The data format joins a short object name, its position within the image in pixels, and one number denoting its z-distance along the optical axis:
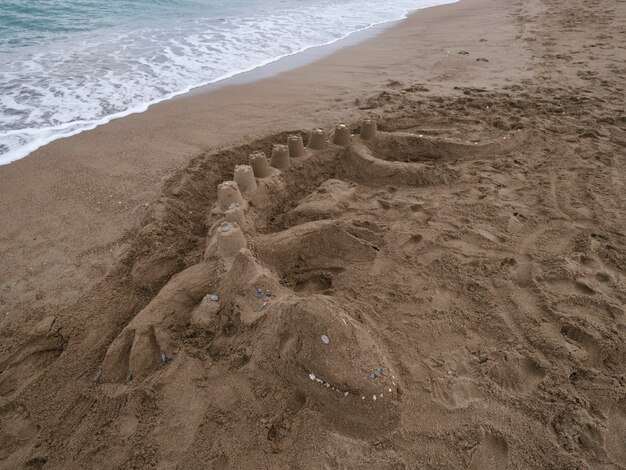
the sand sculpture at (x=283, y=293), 1.58
